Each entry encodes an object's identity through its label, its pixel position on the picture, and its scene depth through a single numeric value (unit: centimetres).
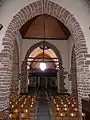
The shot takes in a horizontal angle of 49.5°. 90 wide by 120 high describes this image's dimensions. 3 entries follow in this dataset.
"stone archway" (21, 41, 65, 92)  661
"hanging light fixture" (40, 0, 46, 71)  552
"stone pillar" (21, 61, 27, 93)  656
